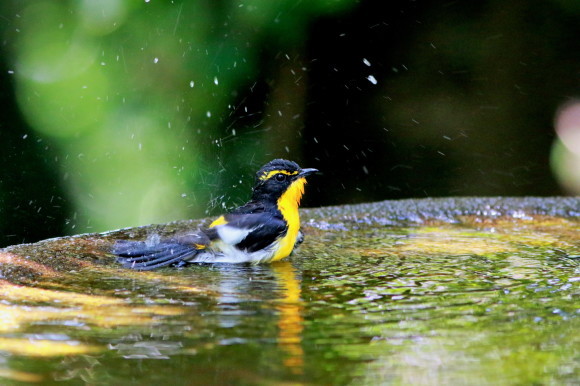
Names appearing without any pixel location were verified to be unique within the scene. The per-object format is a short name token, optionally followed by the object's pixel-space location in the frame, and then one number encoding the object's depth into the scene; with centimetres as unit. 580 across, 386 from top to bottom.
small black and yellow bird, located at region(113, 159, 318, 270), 443
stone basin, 380
